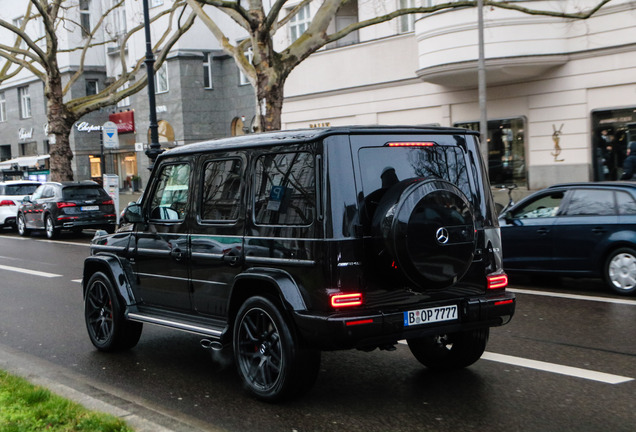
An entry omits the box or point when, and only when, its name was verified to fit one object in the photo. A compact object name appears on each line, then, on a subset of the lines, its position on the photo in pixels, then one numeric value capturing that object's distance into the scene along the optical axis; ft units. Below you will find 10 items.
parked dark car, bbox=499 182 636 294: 33.01
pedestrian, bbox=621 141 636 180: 52.42
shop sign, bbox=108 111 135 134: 147.64
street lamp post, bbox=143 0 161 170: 72.02
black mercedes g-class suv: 17.16
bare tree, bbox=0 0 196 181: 100.58
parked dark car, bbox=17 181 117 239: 72.79
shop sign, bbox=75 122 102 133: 159.43
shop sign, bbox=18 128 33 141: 173.62
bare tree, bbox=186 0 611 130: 64.49
